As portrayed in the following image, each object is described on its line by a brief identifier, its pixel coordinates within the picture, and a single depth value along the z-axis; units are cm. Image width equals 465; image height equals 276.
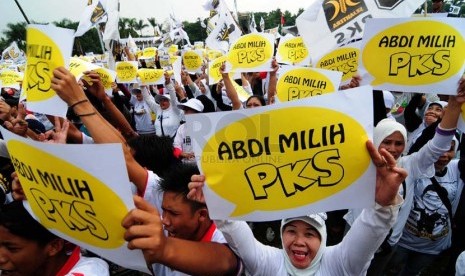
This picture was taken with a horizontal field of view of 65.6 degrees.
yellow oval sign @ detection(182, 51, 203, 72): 825
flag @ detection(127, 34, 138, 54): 1592
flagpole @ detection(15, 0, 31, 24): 376
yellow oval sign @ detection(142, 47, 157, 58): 1302
